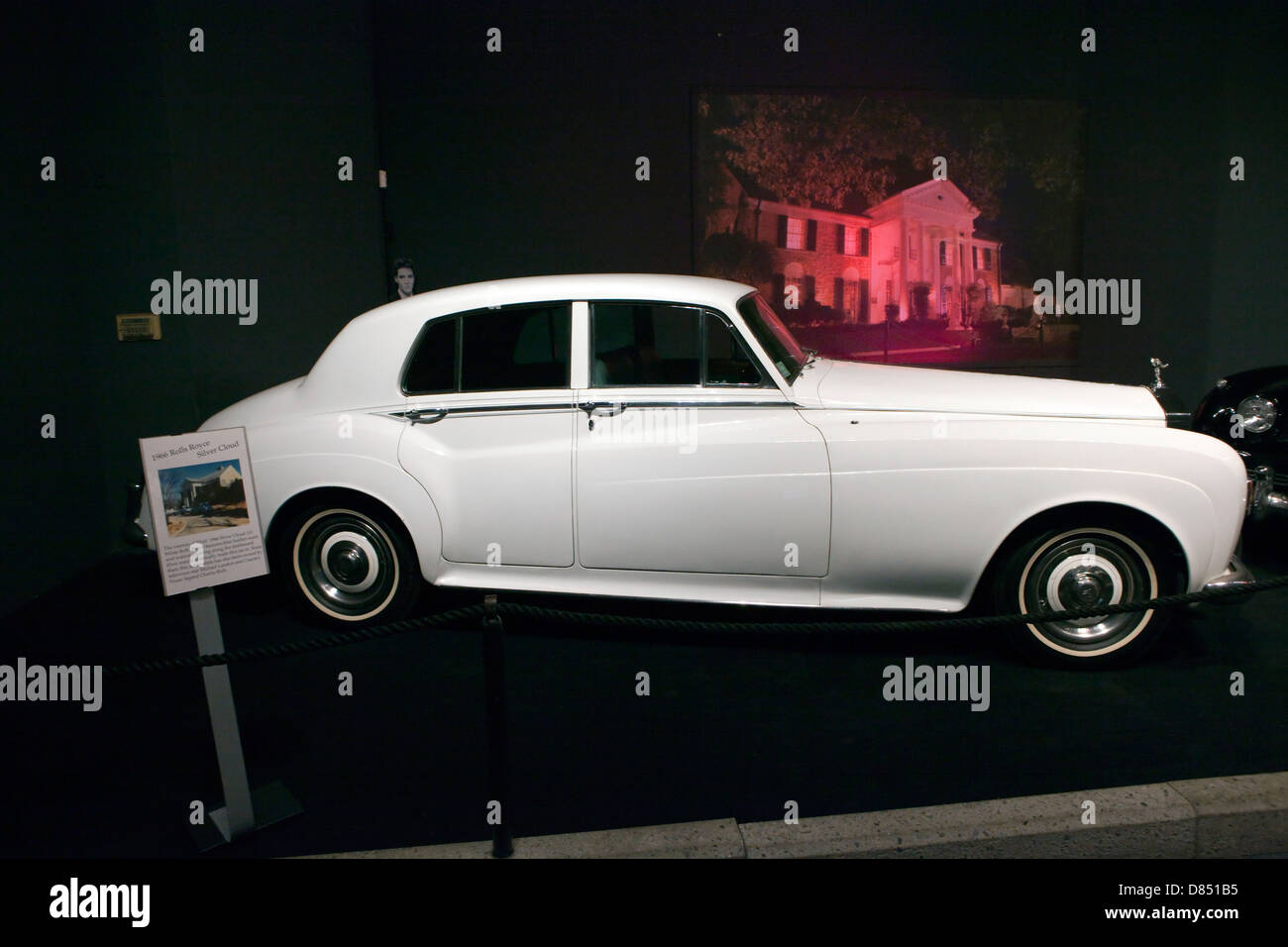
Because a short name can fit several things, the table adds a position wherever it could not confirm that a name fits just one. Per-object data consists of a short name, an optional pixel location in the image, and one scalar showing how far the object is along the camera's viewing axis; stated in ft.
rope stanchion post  9.69
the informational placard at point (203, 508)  9.95
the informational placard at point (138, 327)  20.57
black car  17.74
